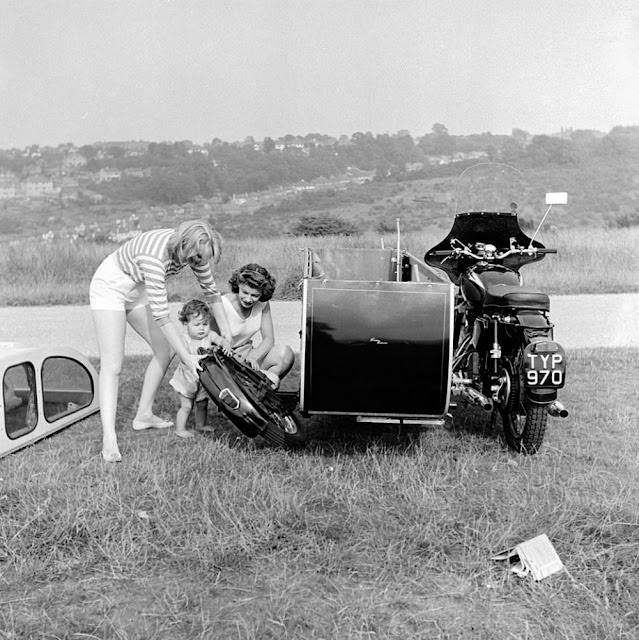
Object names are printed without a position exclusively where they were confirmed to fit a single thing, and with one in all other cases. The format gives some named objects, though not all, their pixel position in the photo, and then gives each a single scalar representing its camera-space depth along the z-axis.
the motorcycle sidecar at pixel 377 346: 3.79
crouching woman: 4.75
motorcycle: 4.01
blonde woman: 4.16
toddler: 4.76
